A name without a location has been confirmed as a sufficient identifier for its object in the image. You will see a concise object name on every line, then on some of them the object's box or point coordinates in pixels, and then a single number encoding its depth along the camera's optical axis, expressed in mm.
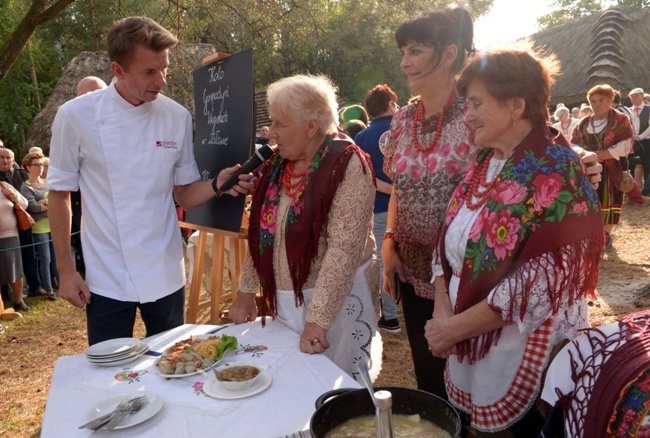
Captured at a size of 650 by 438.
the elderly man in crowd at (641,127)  10992
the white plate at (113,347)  1741
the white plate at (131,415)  1339
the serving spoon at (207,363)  1559
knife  2037
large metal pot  1122
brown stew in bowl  1535
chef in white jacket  2156
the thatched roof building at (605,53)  17516
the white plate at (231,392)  1479
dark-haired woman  2039
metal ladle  929
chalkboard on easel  2490
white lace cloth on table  1470
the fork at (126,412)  1312
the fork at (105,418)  1319
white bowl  1491
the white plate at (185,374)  1611
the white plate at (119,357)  1723
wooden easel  3766
